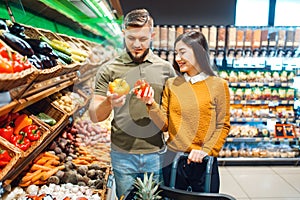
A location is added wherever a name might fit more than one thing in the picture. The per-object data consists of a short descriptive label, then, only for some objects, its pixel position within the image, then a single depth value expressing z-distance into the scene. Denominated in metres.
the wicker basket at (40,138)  1.59
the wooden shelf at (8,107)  1.19
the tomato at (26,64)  1.31
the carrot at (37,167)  2.16
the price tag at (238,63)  5.10
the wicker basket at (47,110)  2.33
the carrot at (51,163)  2.28
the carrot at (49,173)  2.13
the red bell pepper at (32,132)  1.78
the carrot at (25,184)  1.99
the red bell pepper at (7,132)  1.71
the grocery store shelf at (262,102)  5.15
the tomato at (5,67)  1.13
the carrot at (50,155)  2.40
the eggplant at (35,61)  1.55
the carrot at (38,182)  2.07
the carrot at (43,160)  2.24
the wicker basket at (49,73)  1.50
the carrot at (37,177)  2.05
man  1.94
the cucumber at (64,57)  2.44
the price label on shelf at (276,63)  5.08
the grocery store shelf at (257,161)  5.11
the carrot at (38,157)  2.24
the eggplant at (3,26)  1.61
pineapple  1.81
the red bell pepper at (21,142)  1.68
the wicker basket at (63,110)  2.38
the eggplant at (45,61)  1.74
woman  1.95
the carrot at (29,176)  2.01
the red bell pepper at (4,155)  1.47
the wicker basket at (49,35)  2.76
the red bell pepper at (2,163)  1.46
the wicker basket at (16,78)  1.08
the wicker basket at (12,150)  1.44
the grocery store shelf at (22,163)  1.49
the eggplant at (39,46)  1.83
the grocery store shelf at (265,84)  5.09
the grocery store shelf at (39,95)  1.40
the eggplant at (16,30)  1.77
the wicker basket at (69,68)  2.07
